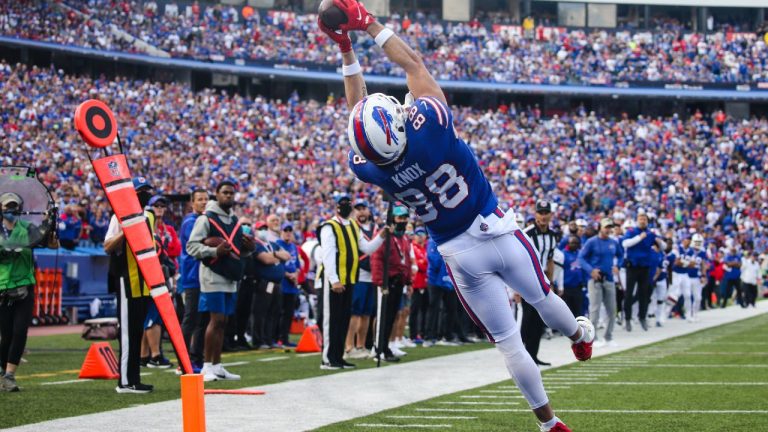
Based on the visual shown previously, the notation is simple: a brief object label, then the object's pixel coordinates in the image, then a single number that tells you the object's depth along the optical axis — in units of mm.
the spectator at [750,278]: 33156
